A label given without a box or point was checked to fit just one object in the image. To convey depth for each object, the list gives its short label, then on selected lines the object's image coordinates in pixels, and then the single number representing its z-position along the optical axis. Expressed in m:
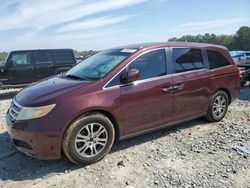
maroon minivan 2.62
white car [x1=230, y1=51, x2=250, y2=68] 16.79
